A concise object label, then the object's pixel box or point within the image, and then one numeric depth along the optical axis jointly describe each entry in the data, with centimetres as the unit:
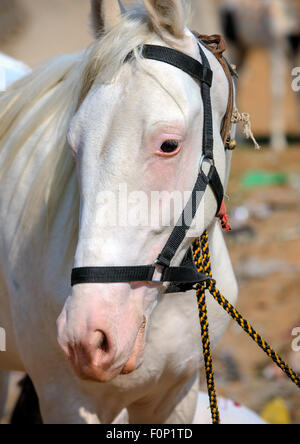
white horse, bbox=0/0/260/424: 347
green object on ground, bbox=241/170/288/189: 1544
